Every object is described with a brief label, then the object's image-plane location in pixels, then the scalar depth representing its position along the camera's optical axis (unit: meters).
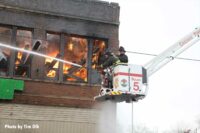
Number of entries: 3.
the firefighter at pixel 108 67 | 15.15
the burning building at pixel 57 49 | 19.17
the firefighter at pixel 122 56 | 15.30
